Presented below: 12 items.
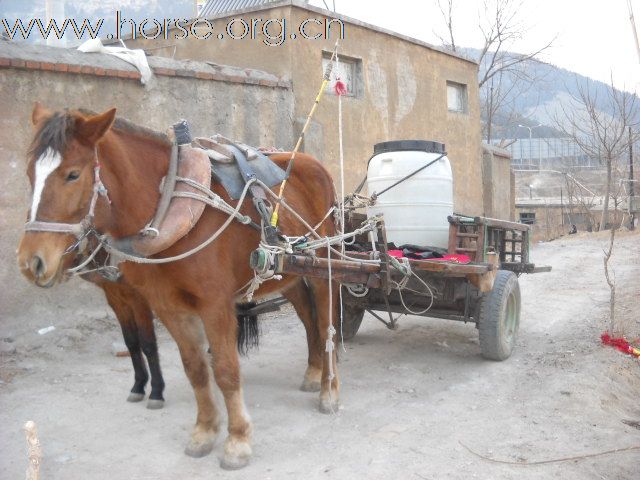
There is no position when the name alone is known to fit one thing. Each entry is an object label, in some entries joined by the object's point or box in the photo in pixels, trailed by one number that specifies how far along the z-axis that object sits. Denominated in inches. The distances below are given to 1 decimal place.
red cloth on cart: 181.6
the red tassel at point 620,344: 200.6
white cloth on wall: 243.9
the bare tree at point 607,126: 645.9
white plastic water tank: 203.2
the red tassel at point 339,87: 158.7
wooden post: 87.2
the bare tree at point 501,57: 764.6
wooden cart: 162.9
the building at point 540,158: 1806.1
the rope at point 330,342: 151.4
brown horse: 102.2
